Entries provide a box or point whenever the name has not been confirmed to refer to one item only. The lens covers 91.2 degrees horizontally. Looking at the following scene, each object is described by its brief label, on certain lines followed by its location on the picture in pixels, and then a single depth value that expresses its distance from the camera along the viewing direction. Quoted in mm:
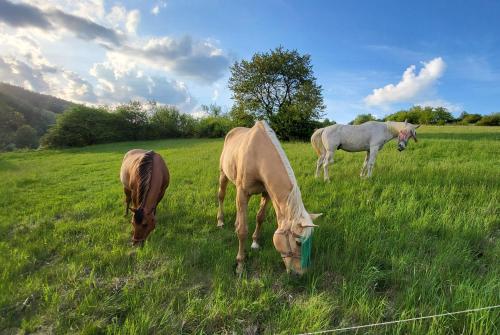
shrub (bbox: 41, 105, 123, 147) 44562
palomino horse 2898
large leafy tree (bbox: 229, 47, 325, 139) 30922
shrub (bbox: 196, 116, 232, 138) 51525
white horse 7520
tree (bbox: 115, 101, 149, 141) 51000
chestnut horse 4133
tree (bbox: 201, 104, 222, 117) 70500
